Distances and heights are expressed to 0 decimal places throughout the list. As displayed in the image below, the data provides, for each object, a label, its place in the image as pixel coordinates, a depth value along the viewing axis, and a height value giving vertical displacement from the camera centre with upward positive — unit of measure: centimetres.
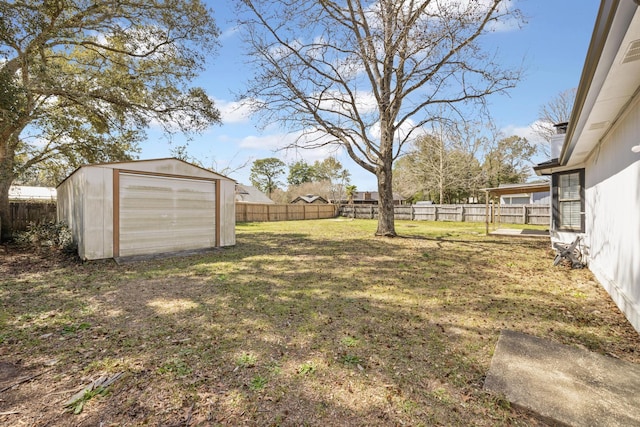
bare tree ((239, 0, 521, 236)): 748 +467
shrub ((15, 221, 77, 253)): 730 -73
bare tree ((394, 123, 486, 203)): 2495 +405
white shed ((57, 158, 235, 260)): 636 +10
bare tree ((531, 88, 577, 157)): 2017 +740
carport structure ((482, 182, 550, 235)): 1072 +90
